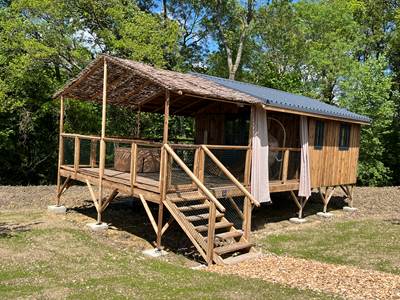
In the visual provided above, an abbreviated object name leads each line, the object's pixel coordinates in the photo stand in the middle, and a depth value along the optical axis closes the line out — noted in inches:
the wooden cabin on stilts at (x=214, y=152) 354.6
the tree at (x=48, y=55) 741.3
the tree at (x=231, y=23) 1163.3
